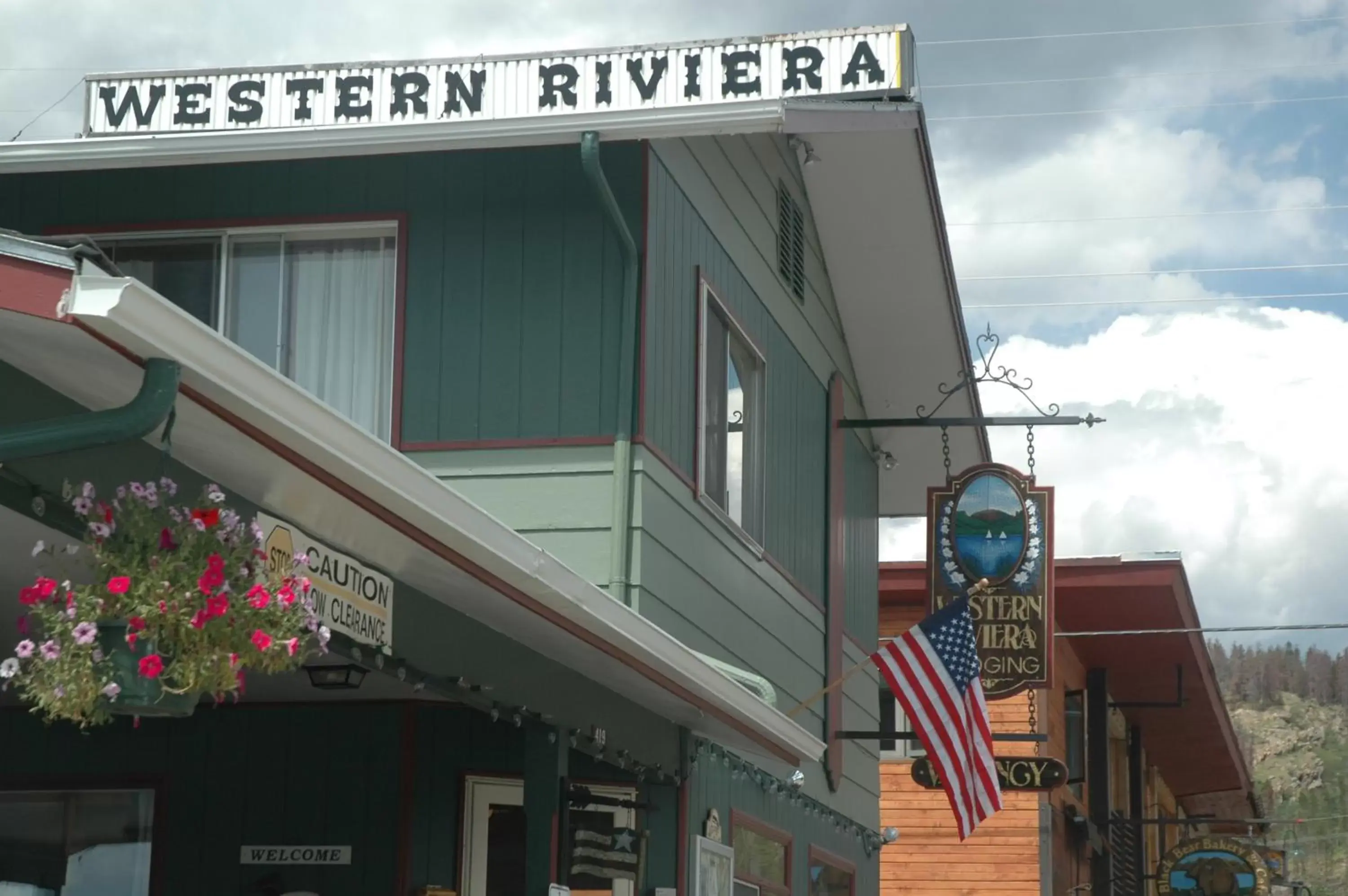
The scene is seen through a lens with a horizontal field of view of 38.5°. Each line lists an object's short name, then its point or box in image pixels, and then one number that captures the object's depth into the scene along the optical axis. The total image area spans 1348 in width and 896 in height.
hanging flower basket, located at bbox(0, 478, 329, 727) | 4.84
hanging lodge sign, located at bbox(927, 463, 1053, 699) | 14.34
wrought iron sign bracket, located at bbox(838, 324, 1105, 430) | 14.56
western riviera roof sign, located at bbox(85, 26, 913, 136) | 11.02
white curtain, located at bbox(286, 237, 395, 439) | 10.76
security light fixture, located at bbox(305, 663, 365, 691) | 8.61
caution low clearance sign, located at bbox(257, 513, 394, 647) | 6.00
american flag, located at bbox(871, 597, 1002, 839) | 11.69
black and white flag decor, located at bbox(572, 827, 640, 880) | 9.66
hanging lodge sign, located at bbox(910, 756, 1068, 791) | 15.34
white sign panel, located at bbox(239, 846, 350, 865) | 9.58
